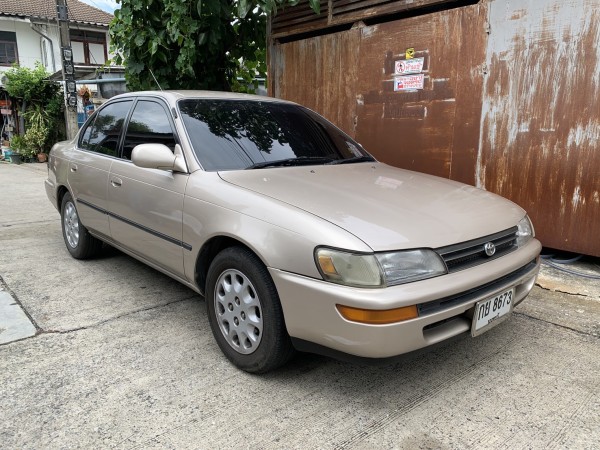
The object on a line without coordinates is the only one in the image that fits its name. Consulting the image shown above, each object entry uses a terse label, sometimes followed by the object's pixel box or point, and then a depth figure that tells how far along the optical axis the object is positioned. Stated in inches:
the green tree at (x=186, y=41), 228.5
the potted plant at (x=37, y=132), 652.1
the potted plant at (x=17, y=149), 657.0
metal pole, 444.8
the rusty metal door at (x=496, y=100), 156.3
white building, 898.1
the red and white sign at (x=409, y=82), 194.5
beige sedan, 80.9
